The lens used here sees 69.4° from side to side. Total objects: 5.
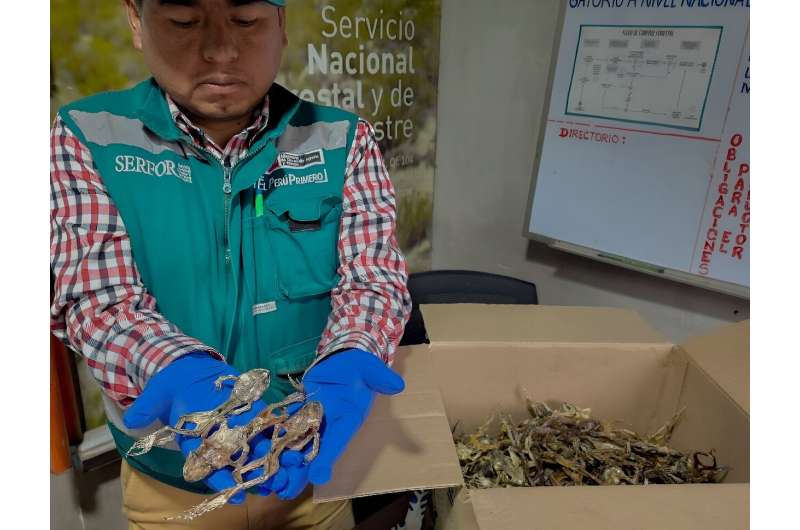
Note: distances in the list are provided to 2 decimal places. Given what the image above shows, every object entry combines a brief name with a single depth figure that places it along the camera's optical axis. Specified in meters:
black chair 1.70
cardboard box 0.76
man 0.84
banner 1.71
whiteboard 1.55
